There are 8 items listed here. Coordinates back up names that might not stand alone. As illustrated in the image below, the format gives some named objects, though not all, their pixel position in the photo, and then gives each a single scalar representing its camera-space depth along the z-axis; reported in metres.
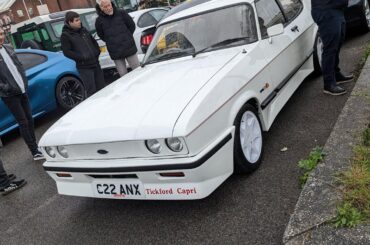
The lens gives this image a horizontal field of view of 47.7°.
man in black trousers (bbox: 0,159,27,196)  4.68
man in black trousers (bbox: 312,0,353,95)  4.64
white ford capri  2.98
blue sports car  6.70
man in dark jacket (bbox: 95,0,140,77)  6.10
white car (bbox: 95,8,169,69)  8.57
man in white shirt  5.00
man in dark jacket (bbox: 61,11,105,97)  5.80
